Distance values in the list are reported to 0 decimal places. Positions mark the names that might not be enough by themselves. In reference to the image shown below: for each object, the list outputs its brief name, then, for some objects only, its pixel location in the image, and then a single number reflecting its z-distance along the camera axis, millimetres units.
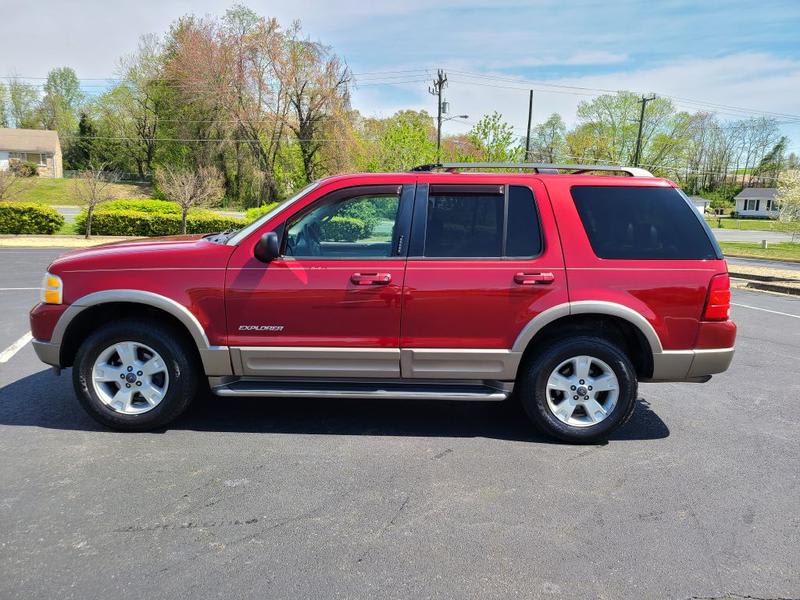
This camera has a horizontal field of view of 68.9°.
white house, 85375
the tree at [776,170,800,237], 26781
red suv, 4152
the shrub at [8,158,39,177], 49281
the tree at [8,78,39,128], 81500
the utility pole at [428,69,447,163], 38744
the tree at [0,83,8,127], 80375
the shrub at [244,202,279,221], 27812
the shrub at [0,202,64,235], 24594
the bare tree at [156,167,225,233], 24297
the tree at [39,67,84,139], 80875
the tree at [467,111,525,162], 20344
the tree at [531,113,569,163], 77925
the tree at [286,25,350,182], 39625
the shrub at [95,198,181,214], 27906
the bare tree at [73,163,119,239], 23938
